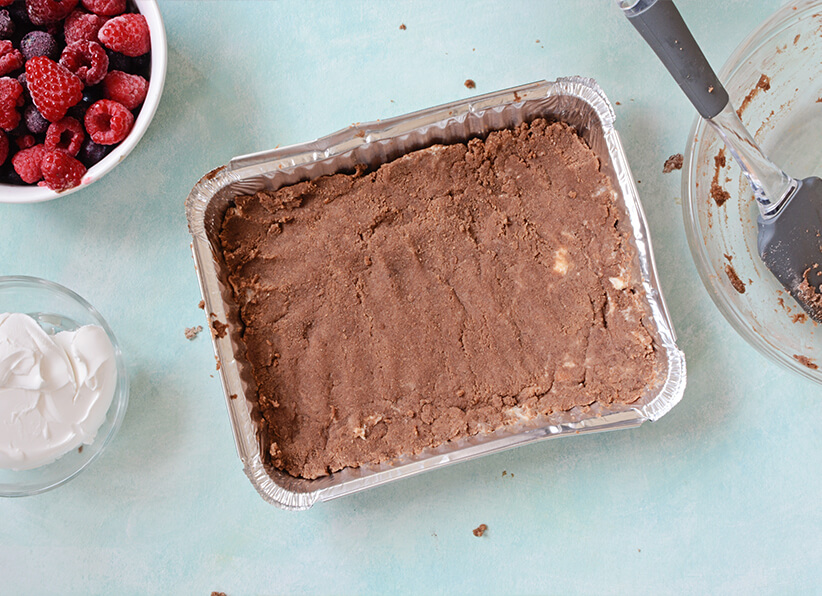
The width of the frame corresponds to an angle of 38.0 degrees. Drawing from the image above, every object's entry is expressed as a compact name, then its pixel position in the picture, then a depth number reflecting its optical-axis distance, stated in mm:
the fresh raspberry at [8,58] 563
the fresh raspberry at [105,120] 572
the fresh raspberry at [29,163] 571
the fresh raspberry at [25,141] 575
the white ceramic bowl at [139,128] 574
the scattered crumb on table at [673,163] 601
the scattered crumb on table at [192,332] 600
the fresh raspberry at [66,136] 570
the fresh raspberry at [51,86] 555
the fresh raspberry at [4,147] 571
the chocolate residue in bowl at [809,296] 580
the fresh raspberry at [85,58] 564
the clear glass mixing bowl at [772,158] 583
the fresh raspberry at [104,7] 576
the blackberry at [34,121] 570
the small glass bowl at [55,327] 586
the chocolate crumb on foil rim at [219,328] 564
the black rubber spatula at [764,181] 537
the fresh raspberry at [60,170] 567
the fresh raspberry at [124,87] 577
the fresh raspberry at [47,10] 566
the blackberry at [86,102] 574
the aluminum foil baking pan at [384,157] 564
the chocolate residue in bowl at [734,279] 593
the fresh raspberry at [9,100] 563
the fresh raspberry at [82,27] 570
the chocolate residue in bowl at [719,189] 594
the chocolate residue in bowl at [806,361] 587
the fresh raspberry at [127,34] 570
